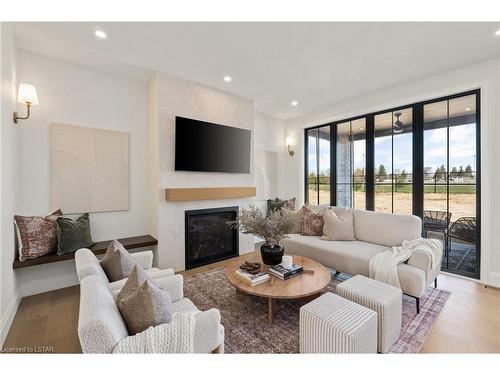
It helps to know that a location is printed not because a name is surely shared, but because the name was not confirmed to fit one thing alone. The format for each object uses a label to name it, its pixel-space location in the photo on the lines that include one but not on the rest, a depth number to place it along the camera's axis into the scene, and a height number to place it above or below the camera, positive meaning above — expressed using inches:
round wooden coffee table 71.7 -34.1
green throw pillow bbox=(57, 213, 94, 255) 96.8 -21.7
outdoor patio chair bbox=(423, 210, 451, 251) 121.5 -20.2
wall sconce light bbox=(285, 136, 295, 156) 197.6 +36.9
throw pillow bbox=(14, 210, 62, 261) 90.2 -20.3
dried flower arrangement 86.8 -15.3
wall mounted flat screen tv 123.8 +23.5
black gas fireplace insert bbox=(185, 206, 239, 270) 129.7 -31.1
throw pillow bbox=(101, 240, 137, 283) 66.6 -23.7
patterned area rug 66.7 -47.1
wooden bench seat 88.4 -29.3
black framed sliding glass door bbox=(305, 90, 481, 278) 114.3 +10.6
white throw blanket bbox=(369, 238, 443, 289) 87.3 -29.7
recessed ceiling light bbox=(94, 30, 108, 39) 86.2 +59.2
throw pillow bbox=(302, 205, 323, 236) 128.7 -22.0
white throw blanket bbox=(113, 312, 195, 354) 38.3 -27.5
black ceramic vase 89.7 -27.3
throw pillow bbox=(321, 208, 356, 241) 120.3 -22.1
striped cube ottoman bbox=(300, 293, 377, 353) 52.6 -34.9
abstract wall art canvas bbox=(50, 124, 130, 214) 104.8 +8.6
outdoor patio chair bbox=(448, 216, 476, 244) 113.7 -23.1
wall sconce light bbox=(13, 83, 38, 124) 87.1 +35.5
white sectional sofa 85.1 -30.1
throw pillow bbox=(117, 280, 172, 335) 44.3 -24.8
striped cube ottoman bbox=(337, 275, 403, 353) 63.2 -34.3
